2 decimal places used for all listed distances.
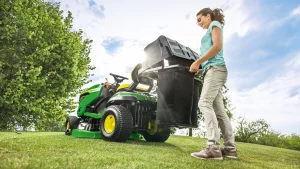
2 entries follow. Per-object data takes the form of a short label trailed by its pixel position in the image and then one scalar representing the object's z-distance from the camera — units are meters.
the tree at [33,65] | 10.72
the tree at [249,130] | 19.71
